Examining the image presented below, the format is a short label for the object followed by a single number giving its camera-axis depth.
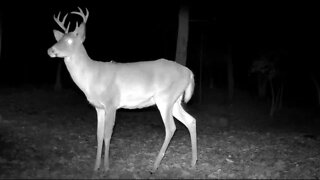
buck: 6.54
